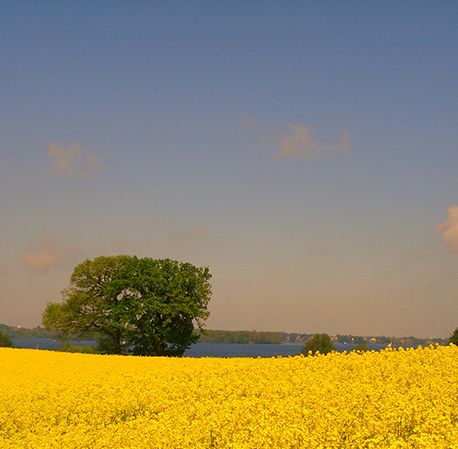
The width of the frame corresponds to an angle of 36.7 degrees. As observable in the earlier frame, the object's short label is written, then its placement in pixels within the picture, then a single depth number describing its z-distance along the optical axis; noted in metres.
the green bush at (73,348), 72.30
